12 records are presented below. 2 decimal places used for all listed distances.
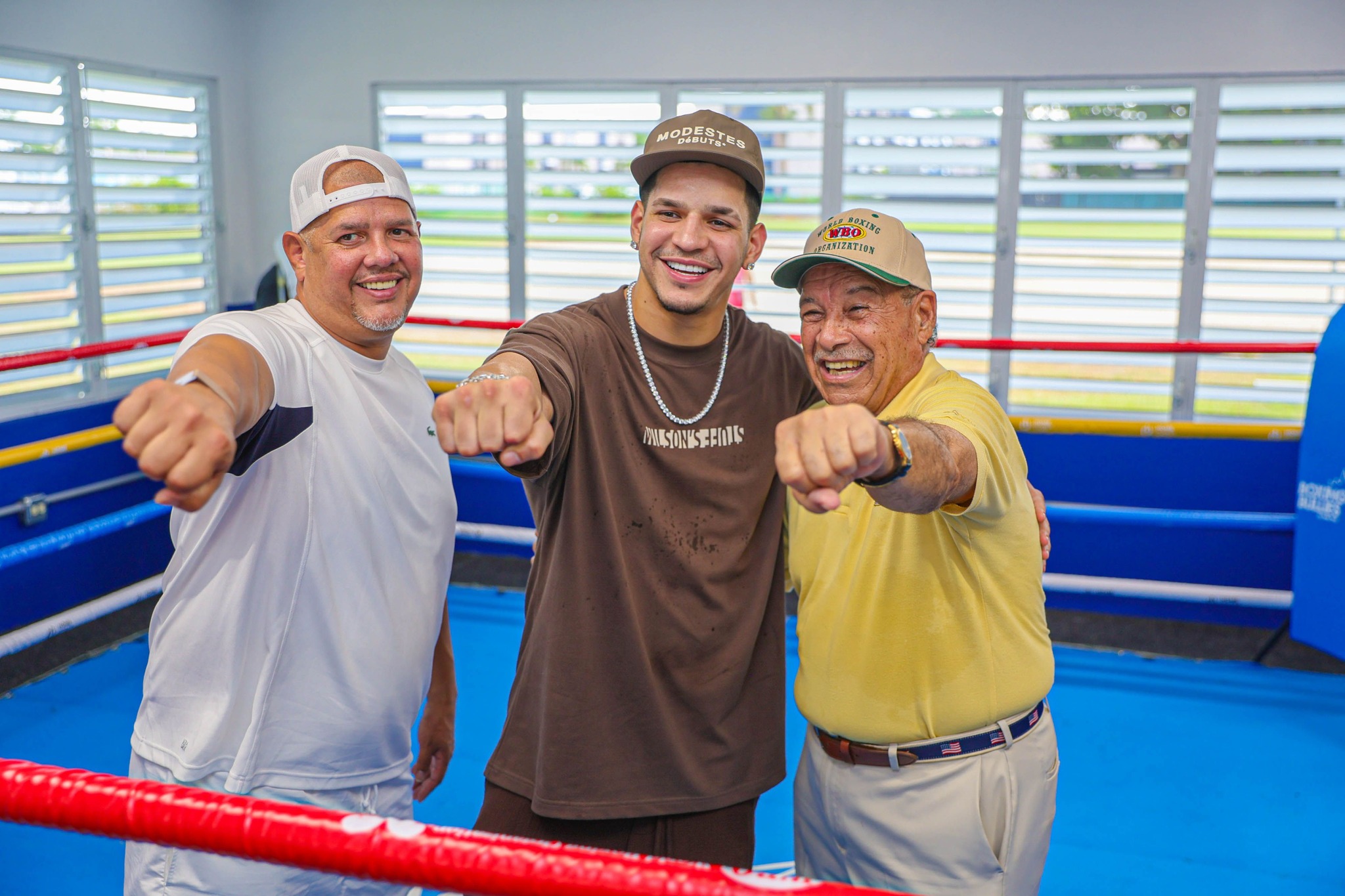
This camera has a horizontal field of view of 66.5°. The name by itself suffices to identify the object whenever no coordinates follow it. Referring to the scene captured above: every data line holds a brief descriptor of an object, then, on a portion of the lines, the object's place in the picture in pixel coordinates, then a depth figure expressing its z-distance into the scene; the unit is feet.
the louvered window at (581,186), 16.89
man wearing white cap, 4.70
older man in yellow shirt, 4.50
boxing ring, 7.78
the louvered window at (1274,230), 14.42
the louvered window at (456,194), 17.44
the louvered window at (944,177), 15.58
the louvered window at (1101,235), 15.02
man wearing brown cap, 4.60
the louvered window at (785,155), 16.19
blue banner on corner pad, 9.84
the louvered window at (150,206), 15.11
